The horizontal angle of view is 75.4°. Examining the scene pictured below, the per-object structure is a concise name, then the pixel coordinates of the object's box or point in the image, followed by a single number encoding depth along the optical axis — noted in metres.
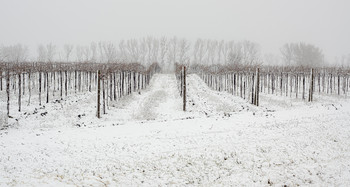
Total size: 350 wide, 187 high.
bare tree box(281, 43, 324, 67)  95.98
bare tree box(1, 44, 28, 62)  82.94
